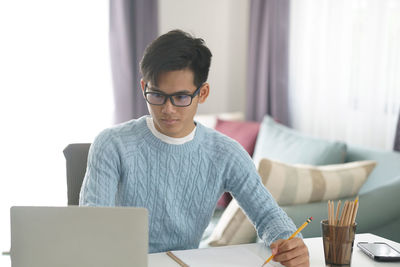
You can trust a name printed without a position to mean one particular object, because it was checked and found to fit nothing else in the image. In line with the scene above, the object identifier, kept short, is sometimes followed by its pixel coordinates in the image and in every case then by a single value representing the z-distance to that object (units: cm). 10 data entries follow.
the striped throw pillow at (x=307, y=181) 236
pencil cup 173
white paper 176
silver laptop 153
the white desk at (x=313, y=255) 176
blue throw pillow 279
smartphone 179
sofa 235
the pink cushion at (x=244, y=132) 342
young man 184
